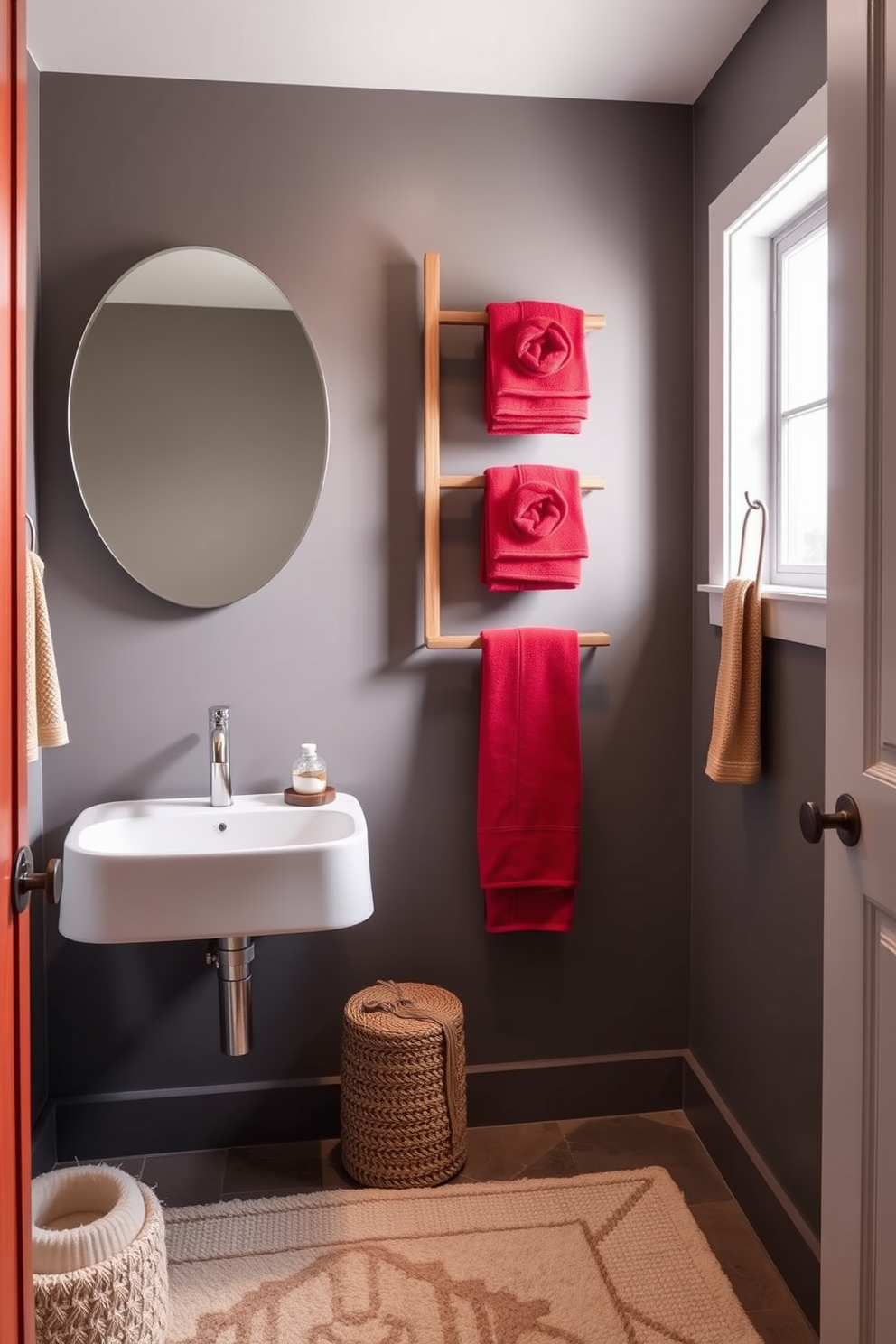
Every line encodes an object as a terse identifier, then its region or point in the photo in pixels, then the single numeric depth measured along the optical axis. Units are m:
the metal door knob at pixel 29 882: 1.15
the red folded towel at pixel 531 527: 2.23
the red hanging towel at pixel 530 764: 2.31
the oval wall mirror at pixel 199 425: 2.22
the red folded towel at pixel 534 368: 2.22
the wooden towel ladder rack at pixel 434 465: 2.25
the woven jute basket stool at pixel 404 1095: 2.14
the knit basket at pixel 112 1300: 1.56
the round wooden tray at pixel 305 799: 2.23
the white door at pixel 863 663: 1.12
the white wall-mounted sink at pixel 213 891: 1.89
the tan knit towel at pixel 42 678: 1.76
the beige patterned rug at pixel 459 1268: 1.78
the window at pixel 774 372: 1.95
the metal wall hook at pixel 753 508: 2.04
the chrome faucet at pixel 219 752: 2.22
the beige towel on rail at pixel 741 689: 1.97
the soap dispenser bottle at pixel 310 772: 2.25
